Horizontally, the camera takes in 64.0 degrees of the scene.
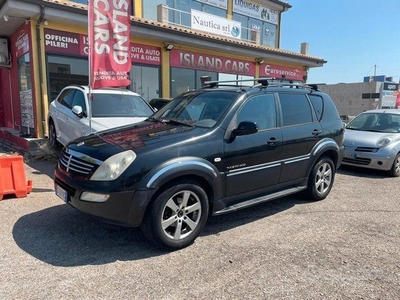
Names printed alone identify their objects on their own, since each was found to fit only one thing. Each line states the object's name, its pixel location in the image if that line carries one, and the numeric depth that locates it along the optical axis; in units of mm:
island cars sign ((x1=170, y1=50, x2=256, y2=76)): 12047
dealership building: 8812
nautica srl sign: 13844
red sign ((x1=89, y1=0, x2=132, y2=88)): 6070
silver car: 7199
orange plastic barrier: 4914
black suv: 3223
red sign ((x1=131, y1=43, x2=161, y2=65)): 10781
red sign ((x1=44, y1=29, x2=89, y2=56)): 8984
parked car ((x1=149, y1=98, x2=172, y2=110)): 8797
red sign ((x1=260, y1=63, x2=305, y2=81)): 15277
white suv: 6340
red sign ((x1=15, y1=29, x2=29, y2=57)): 9141
